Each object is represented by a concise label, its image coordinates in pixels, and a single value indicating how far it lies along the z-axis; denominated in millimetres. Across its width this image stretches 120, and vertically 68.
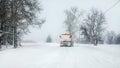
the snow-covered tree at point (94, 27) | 69062
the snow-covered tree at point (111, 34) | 135450
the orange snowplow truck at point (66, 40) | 43625
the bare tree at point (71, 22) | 77944
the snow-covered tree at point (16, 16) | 29688
